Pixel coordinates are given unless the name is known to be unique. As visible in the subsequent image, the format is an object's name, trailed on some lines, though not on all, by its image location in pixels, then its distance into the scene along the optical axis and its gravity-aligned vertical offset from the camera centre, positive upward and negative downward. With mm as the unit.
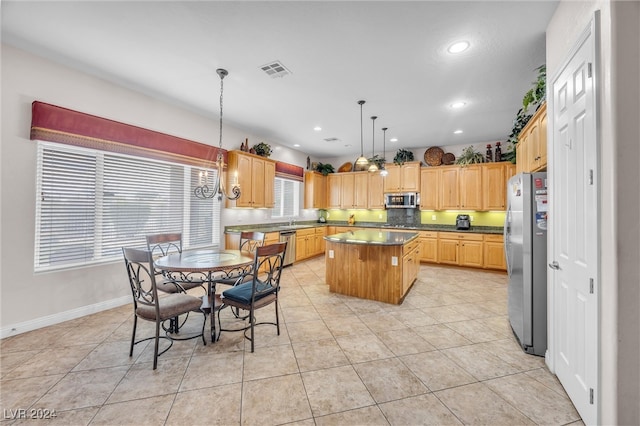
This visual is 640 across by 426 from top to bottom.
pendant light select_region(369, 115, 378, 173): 4598 +1863
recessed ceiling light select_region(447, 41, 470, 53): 2531 +1757
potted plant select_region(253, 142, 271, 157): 5500 +1474
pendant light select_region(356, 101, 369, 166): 4156 +921
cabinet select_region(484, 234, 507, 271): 5371 -716
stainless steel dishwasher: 5711 -651
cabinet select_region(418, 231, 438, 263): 6086 -686
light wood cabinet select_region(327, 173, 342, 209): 7707 +830
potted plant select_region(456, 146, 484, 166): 5992 +1467
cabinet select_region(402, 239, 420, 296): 3785 -745
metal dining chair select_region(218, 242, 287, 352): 2469 -789
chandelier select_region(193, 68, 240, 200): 3065 +629
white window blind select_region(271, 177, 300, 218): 6764 +515
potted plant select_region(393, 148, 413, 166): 6758 +1658
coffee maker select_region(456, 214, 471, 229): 5967 -78
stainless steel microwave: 6680 +477
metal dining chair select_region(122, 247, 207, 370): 2172 -819
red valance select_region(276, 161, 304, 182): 6250 +1191
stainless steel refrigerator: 2400 -417
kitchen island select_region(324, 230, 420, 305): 3627 -728
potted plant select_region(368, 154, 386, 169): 5043 +1144
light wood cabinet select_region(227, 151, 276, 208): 4910 +808
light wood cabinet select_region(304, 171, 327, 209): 7371 +791
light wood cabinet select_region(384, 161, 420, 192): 6605 +1079
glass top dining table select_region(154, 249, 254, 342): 2368 -479
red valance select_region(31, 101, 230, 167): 2830 +1053
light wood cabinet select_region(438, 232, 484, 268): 5633 -689
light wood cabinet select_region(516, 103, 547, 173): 2414 +822
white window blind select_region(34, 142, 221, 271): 2957 +152
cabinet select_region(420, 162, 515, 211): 5707 +777
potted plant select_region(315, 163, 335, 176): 7797 +1510
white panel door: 1501 -69
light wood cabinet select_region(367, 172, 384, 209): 7109 +752
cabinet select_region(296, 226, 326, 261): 6290 -670
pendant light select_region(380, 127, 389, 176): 4682 +1869
